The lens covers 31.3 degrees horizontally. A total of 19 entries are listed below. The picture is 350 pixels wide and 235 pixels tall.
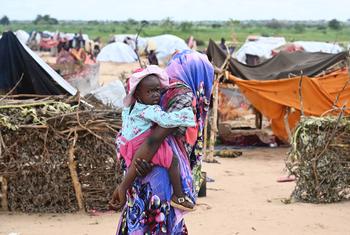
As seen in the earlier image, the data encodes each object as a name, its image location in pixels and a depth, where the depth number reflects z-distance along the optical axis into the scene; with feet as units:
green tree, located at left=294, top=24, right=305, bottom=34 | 269.64
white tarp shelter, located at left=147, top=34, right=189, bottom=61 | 111.96
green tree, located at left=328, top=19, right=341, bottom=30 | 297.12
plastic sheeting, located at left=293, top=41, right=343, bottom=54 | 101.68
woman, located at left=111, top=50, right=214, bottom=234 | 9.74
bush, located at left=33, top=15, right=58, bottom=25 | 357.82
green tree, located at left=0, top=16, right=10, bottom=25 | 348.65
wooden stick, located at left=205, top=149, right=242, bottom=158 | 37.76
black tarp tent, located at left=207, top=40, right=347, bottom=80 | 40.06
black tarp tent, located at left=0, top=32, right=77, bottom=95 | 26.73
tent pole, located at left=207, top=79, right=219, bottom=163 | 33.04
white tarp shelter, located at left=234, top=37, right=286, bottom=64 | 95.40
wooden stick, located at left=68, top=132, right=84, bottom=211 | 19.92
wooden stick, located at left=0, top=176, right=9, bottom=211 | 20.12
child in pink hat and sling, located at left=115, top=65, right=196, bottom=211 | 9.55
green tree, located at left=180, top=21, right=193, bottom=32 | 241.61
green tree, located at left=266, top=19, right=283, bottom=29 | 324.00
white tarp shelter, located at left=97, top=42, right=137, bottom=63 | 112.37
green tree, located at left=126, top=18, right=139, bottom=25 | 350.09
